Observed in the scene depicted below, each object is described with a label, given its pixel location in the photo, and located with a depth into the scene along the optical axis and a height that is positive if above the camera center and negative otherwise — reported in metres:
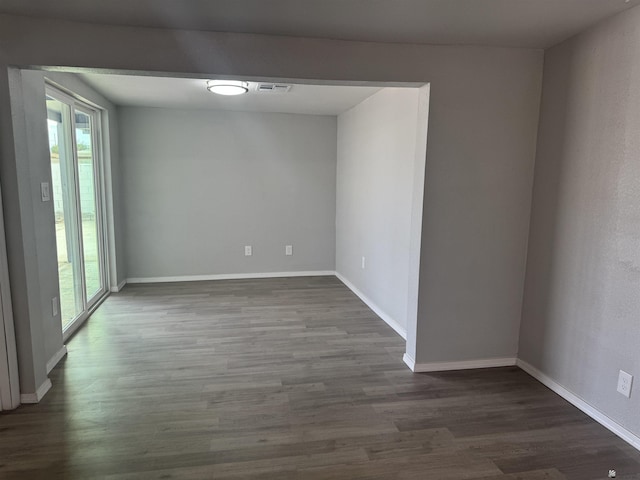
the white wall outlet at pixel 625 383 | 2.11 -1.04
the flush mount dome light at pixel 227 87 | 3.44 +0.84
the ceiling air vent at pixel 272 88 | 3.58 +0.88
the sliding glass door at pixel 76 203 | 3.37 -0.23
